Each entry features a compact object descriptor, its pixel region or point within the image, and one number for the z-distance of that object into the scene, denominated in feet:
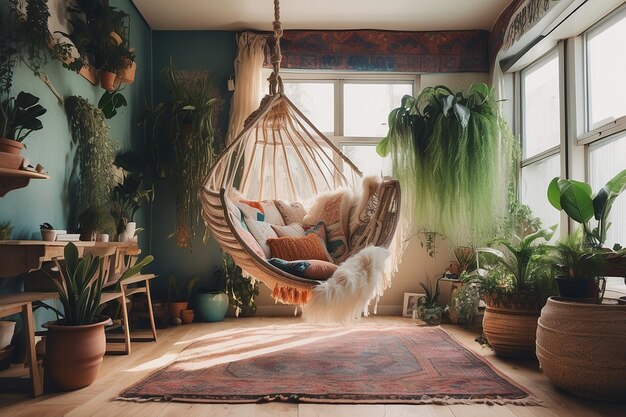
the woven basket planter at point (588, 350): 6.25
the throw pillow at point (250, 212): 10.33
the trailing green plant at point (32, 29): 7.72
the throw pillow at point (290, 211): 11.42
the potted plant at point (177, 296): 12.89
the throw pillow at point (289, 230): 10.79
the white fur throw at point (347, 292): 7.70
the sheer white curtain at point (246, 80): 13.89
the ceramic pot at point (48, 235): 7.59
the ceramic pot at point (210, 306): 13.00
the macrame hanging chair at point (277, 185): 8.55
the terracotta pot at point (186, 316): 12.82
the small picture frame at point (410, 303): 13.70
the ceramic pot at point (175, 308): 12.88
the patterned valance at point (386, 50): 14.23
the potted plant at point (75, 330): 6.88
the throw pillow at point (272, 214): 11.12
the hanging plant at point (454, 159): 12.37
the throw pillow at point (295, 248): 10.12
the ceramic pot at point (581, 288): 7.20
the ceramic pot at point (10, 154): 6.56
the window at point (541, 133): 11.59
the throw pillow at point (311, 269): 8.43
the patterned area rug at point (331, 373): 6.61
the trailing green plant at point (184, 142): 13.10
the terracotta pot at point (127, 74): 10.65
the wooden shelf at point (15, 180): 6.94
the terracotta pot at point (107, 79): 10.30
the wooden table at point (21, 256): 6.56
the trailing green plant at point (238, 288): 13.39
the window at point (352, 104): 14.65
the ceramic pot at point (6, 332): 7.28
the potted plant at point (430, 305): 12.51
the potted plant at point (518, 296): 8.61
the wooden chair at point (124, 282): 9.07
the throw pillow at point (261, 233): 10.16
